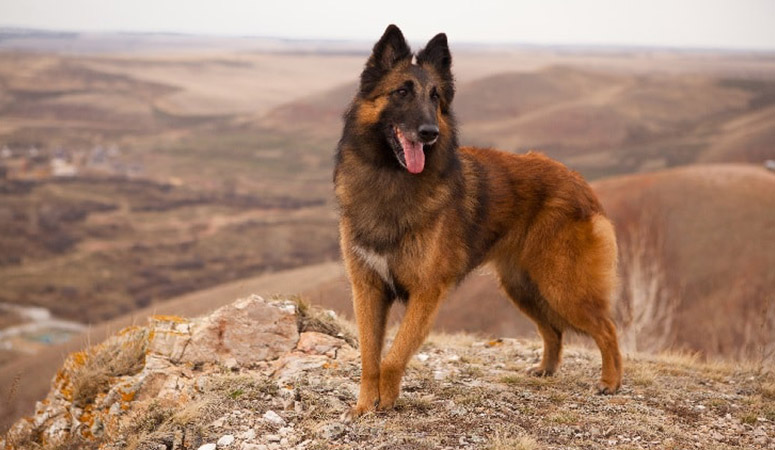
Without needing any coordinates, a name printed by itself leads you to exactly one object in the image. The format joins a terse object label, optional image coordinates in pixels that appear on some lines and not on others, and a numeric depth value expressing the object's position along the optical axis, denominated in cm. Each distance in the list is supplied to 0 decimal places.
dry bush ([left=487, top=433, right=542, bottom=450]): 659
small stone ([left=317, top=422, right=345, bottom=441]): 696
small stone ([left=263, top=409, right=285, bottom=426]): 735
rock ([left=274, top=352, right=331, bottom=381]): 846
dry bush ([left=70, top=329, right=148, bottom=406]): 904
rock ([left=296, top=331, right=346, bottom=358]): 920
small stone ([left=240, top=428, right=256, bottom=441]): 707
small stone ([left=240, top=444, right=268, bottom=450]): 688
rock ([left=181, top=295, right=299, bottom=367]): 892
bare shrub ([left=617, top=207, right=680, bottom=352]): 2417
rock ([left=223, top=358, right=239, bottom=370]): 872
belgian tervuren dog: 684
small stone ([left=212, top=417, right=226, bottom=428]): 734
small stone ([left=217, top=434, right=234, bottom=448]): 705
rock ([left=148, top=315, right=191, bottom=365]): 901
